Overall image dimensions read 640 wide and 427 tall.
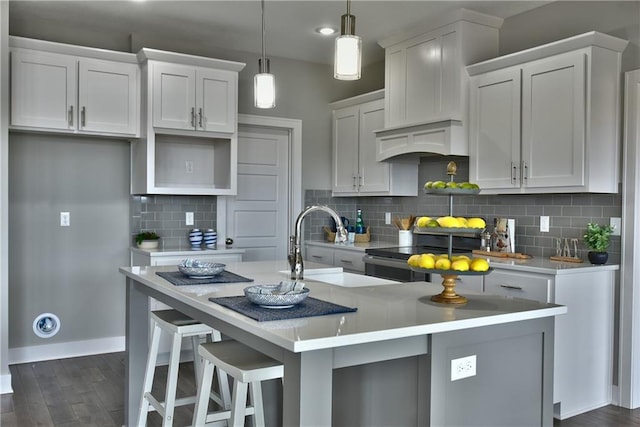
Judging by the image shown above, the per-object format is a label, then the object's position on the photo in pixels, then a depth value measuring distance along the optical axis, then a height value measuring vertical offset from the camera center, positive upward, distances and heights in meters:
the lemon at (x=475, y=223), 2.04 -0.07
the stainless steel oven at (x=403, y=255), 4.30 -0.41
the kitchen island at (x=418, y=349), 1.53 -0.44
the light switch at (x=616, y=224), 3.60 -0.12
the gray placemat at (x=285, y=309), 1.80 -0.36
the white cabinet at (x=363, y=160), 5.18 +0.44
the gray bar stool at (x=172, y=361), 2.71 -0.80
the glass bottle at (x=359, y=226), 5.72 -0.22
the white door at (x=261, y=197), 5.50 +0.06
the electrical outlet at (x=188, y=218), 5.07 -0.14
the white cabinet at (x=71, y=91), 4.15 +0.85
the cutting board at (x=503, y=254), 3.86 -0.35
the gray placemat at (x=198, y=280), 2.59 -0.36
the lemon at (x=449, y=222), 2.05 -0.06
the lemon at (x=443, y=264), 1.99 -0.21
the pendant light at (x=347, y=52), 2.24 +0.61
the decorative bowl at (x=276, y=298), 1.91 -0.32
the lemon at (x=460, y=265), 1.97 -0.21
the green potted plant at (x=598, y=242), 3.51 -0.23
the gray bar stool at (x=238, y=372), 2.05 -0.62
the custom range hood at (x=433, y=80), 4.21 +0.98
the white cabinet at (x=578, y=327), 3.38 -0.75
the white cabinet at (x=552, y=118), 3.46 +0.57
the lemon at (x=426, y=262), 2.03 -0.21
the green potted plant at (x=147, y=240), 4.66 -0.32
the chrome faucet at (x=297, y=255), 2.64 -0.25
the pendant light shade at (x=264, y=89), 2.87 +0.58
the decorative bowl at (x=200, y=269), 2.72 -0.32
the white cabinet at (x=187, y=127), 4.51 +0.62
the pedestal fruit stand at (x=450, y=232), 2.05 -0.10
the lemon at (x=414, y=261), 2.08 -0.21
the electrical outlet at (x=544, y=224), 4.00 -0.13
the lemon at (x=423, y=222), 2.16 -0.07
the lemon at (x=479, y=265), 1.98 -0.21
